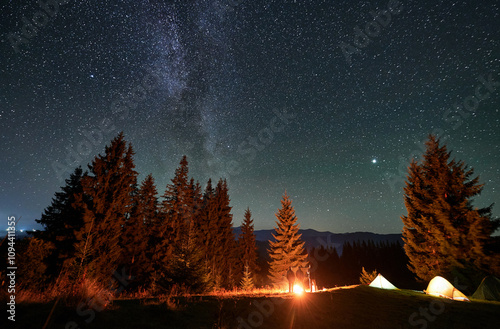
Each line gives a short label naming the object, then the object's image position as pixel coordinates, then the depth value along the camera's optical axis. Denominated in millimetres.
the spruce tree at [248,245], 43062
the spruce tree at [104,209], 17469
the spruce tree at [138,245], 26562
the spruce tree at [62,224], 18516
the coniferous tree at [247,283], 26359
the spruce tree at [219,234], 34812
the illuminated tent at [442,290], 13266
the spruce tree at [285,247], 31281
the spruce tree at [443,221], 19703
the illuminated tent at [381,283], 16536
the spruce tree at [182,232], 13930
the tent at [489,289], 14602
